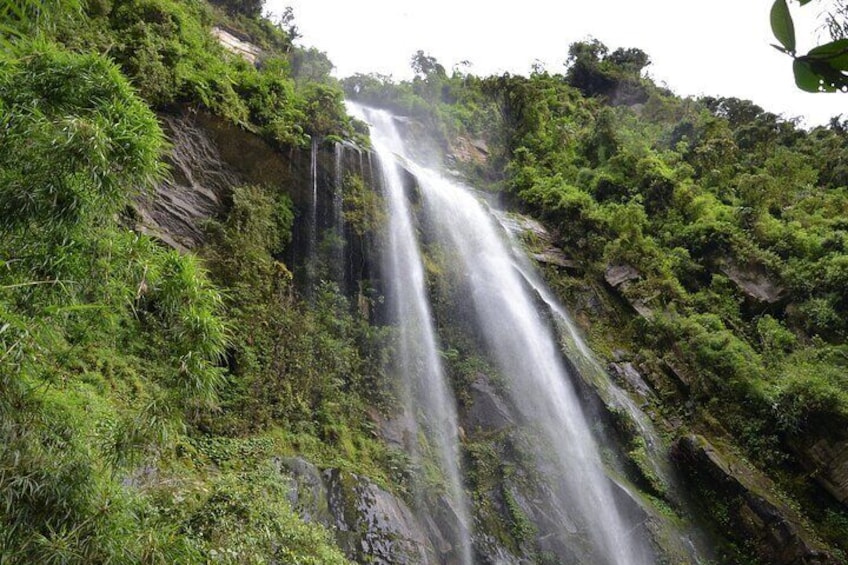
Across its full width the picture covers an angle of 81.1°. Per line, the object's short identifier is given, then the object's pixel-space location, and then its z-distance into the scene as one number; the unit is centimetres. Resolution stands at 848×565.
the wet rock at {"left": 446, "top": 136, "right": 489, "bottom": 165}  2094
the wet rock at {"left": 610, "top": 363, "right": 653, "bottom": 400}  1072
